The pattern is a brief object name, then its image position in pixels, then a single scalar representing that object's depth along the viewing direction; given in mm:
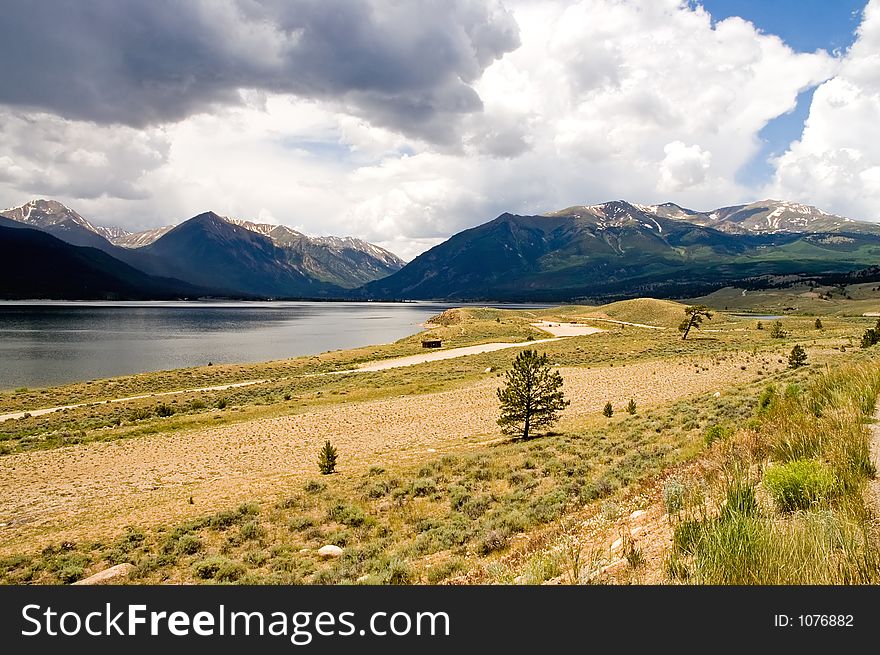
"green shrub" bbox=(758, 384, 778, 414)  15202
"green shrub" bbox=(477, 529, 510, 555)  9305
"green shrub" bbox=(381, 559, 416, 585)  8234
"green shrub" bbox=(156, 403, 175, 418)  40397
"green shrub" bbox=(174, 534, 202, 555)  12516
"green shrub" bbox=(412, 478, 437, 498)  15527
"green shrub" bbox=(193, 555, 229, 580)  10836
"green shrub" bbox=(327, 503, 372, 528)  13469
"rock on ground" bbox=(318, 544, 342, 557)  11180
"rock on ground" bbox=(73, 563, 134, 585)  10672
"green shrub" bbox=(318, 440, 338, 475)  19766
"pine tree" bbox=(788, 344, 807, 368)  34344
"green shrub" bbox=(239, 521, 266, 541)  13188
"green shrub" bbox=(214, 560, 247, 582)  10625
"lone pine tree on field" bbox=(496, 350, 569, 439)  23781
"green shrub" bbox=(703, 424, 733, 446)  11596
